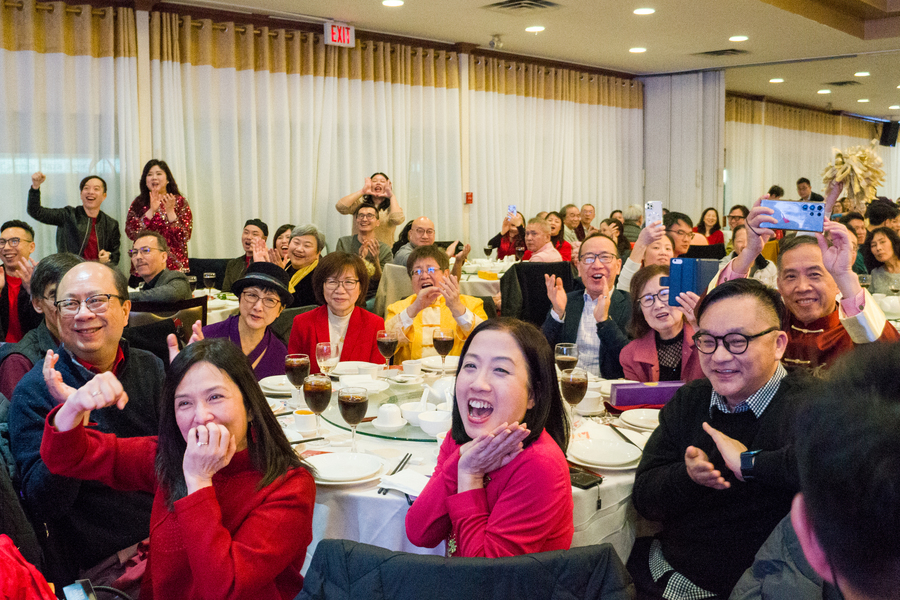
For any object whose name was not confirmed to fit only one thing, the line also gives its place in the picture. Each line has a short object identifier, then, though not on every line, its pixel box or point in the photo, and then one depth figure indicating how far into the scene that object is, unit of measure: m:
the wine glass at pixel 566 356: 2.33
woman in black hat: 2.95
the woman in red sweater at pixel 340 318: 3.28
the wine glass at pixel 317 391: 2.00
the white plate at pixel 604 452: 1.87
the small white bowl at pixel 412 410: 2.19
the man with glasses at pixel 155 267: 4.06
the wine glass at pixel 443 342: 2.72
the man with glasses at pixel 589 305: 3.29
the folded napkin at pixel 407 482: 1.73
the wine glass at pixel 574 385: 2.06
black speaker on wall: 11.74
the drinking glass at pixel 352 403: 1.91
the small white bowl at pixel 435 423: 2.10
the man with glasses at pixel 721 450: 1.68
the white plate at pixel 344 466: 1.78
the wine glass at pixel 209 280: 5.15
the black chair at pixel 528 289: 5.14
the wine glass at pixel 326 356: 2.43
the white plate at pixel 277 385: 2.63
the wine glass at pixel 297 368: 2.30
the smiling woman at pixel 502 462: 1.45
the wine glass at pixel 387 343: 2.72
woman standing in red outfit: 5.86
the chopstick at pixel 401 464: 1.88
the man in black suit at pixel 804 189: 10.94
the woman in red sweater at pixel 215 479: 1.39
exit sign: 6.86
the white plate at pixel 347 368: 2.80
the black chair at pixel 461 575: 1.03
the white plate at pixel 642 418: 2.18
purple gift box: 2.37
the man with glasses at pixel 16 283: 3.81
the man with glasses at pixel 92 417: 1.88
